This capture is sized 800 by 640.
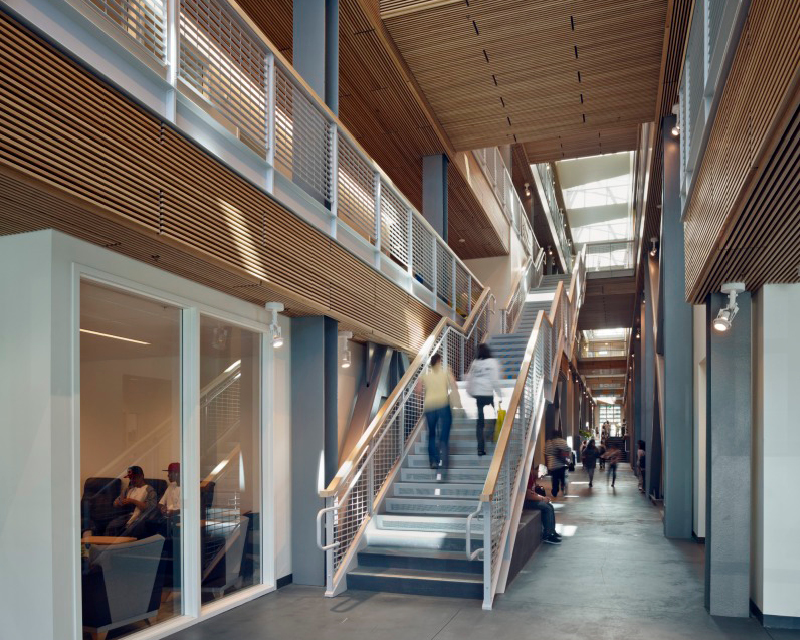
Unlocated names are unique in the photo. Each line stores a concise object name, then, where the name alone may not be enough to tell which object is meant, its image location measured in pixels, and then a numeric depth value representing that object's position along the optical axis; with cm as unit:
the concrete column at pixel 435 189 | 1310
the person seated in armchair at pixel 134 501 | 555
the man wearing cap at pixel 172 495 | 601
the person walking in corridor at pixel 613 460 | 1969
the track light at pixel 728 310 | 629
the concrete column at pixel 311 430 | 769
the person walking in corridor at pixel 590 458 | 2036
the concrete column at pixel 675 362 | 1065
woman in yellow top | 916
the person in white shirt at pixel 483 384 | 955
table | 518
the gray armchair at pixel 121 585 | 518
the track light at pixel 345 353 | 960
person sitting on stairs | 1022
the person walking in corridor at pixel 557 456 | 1474
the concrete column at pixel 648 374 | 1582
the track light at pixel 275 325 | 707
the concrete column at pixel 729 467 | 643
